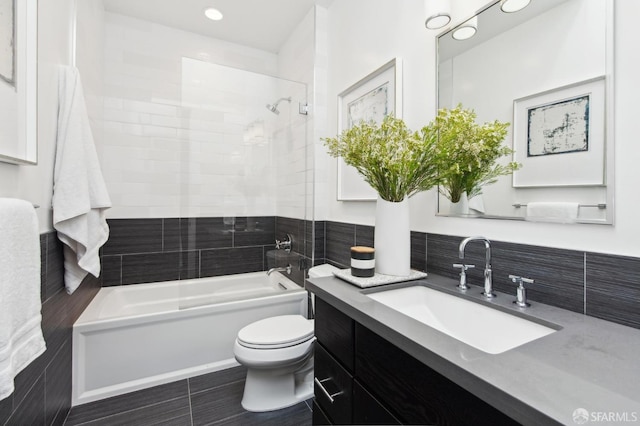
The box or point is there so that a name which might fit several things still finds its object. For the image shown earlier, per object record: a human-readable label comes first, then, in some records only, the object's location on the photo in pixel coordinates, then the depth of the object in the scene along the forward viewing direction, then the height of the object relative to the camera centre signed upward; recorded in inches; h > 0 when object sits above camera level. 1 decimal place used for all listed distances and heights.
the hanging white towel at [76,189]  54.2 +4.3
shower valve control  102.2 -11.7
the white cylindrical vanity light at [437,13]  49.2 +35.0
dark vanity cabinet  24.6 -18.7
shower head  103.3 +38.4
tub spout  99.9 -20.2
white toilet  62.7 -32.9
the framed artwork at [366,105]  64.5 +28.0
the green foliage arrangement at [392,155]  45.4 +9.6
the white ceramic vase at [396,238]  49.2 -4.2
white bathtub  68.9 -31.5
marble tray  45.3 -10.8
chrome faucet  40.2 -8.0
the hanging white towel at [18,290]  28.0 -9.1
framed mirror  33.9 +16.4
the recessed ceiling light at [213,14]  94.9 +67.2
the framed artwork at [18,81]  35.1 +17.2
